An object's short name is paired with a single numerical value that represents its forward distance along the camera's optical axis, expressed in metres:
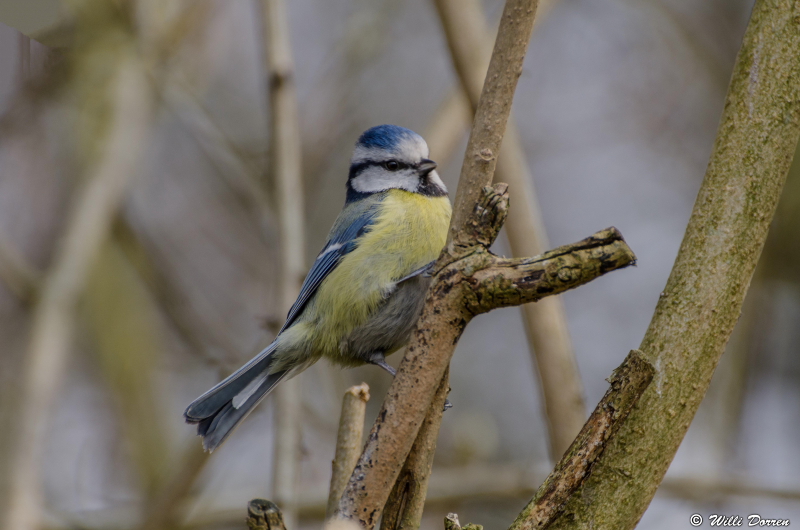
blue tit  4.67
